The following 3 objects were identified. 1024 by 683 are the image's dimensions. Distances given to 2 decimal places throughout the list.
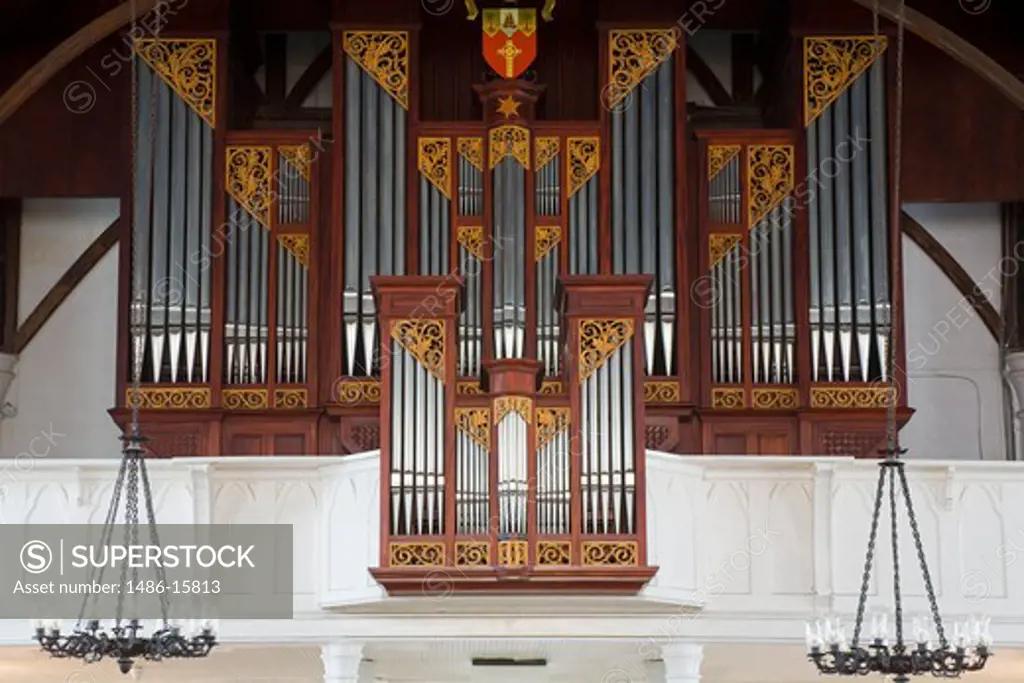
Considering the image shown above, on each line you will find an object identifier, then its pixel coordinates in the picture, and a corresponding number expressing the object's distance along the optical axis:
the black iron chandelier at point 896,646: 14.20
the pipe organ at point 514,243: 19.14
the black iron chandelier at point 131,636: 14.62
